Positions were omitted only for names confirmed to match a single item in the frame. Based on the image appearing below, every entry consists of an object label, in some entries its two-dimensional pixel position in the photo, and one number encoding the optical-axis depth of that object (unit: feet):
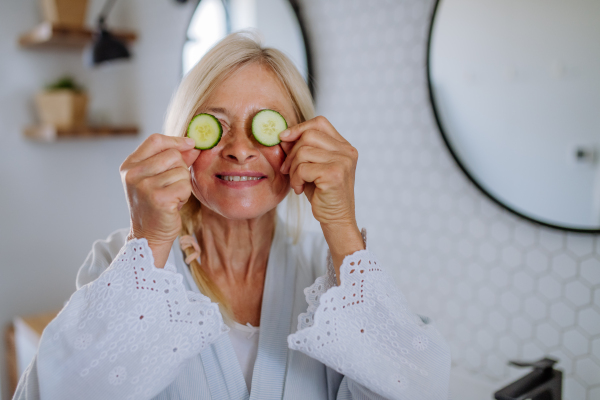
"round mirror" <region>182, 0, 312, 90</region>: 6.38
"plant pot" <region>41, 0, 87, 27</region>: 8.66
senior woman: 3.06
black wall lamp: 8.40
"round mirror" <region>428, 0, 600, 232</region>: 3.88
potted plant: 9.10
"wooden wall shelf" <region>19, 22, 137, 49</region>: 8.63
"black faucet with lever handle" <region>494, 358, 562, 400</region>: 3.52
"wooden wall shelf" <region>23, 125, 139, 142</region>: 8.86
